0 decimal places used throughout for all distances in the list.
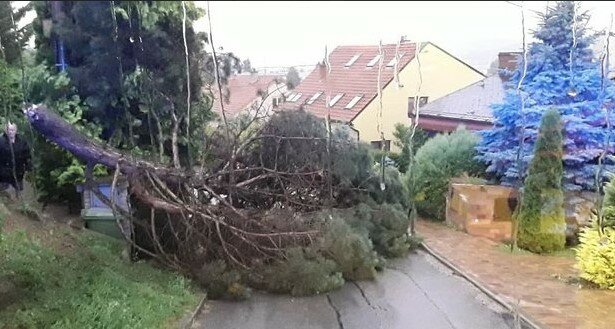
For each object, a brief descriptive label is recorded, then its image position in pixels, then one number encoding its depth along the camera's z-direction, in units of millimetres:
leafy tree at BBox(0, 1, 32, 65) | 5986
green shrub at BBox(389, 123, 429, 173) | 9039
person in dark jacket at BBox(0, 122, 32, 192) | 7164
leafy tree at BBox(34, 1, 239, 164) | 6930
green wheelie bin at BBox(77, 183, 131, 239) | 6770
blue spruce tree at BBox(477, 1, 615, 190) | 7859
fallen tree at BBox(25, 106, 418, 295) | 5859
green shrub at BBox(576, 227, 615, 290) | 5758
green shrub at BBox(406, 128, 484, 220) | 8984
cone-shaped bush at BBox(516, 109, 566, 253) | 7191
